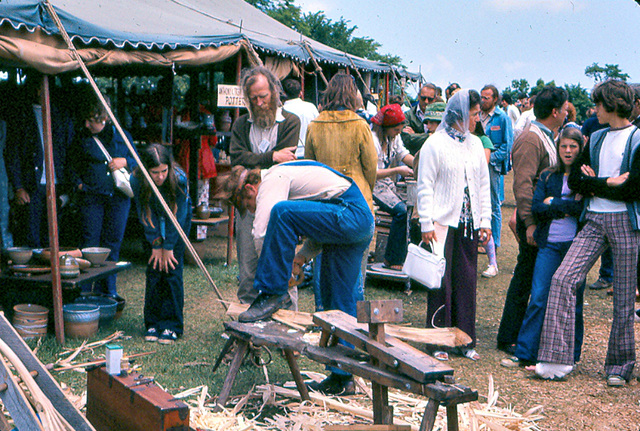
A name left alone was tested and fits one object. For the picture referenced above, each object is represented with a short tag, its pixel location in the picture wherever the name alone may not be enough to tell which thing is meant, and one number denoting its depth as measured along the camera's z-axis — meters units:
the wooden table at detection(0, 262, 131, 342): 5.12
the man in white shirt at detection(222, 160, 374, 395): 3.70
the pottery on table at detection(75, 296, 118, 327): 5.49
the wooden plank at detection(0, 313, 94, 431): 2.74
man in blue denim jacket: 7.95
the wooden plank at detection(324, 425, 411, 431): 2.85
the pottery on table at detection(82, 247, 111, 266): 5.54
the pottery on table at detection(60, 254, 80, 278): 5.14
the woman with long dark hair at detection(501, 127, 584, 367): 4.77
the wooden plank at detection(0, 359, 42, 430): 2.51
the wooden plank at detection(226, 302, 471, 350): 3.47
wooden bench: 2.68
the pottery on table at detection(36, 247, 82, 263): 5.36
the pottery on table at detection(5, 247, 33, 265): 5.32
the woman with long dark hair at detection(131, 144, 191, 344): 5.00
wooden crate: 2.81
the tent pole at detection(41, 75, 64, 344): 4.94
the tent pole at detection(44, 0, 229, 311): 4.64
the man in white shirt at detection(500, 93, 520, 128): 12.70
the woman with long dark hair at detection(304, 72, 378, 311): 4.94
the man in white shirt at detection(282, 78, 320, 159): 7.26
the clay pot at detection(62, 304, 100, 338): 5.12
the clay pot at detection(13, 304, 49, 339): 5.02
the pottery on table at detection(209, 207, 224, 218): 8.47
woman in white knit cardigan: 4.93
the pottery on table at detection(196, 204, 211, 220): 8.22
